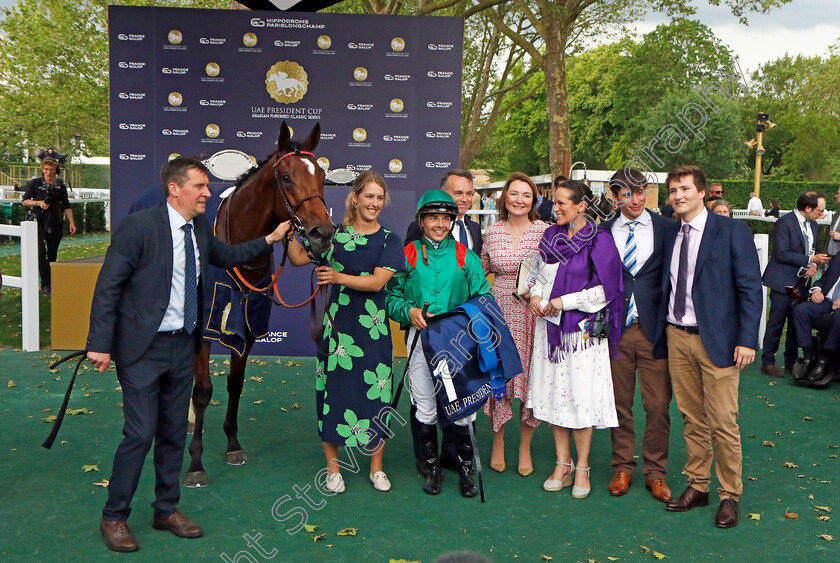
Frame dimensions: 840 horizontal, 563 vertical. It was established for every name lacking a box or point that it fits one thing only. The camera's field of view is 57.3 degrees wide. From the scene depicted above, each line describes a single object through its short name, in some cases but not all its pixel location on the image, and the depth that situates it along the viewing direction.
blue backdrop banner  8.83
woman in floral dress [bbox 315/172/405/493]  4.67
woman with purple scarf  4.66
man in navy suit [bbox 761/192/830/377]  8.50
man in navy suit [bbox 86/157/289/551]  3.76
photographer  11.79
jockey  4.68
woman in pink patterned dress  5.16
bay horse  4.39
